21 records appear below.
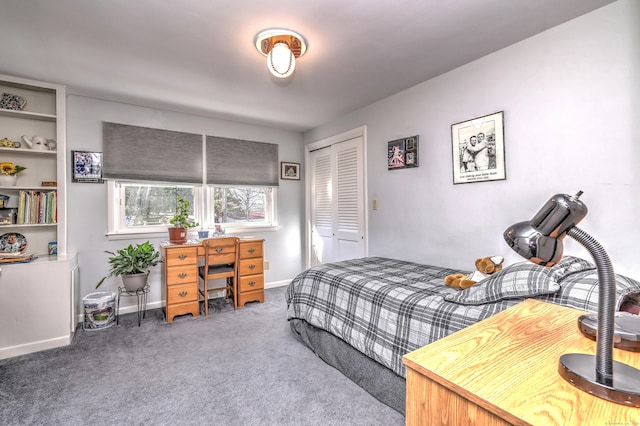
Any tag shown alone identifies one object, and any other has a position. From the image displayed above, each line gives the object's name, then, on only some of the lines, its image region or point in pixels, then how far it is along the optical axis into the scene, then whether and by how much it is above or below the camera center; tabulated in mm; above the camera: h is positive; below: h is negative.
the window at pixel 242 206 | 4051 +144
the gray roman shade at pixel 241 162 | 3924 +752
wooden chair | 3322 -523
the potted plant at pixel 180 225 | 3326 -89
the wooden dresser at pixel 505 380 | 561 -374
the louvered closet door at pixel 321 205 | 4207 +142
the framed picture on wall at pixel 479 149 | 2332 +521
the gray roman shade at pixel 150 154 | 3291 +751
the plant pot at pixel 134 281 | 3041 -646
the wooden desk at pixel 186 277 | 3137 -659
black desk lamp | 597 -105
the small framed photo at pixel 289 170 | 4512 +690
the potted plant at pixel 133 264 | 3047 -484
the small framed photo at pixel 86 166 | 3148 +564
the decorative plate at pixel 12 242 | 2742 -209
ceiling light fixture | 2059 +1235
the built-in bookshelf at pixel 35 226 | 2436 -55
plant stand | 3119 -887
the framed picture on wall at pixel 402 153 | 2977 +628
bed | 1478 -567
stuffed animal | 1970 -434
